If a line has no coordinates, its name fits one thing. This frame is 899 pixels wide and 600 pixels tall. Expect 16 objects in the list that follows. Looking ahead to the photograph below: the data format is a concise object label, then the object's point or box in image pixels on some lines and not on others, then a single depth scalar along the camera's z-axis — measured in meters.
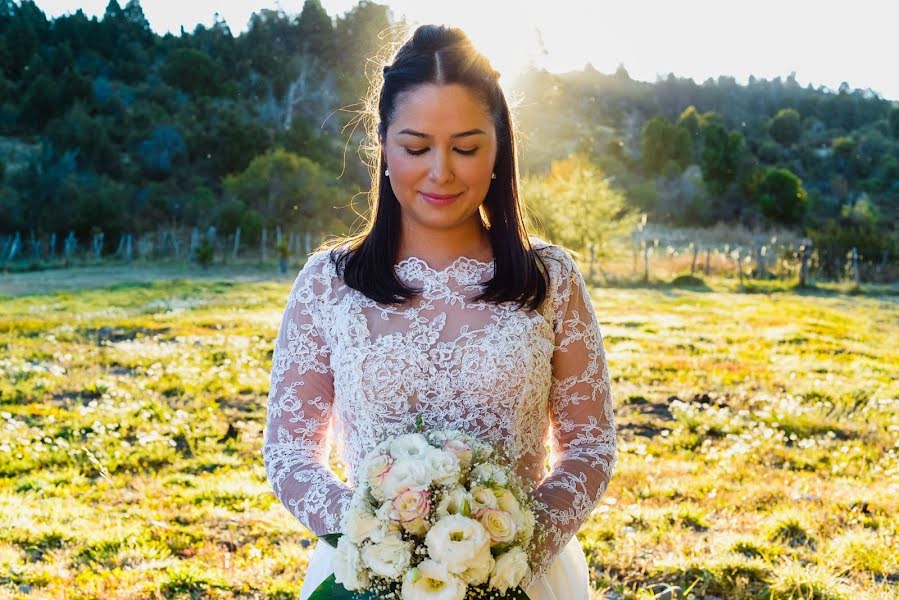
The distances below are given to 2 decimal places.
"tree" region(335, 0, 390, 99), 68.38
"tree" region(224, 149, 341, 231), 43.41
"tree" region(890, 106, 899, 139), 73.25
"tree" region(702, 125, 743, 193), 60.97
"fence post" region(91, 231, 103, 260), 35.17
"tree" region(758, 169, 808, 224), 54.69
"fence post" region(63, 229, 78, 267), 32.75
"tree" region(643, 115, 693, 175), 68.88
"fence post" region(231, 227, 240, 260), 35.81
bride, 2.33
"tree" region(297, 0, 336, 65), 68.62
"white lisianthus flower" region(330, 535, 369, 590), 1.79
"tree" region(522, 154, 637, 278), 34.09
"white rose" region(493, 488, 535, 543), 1.82
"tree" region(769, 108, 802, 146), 74.50
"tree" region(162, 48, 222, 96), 55.41
